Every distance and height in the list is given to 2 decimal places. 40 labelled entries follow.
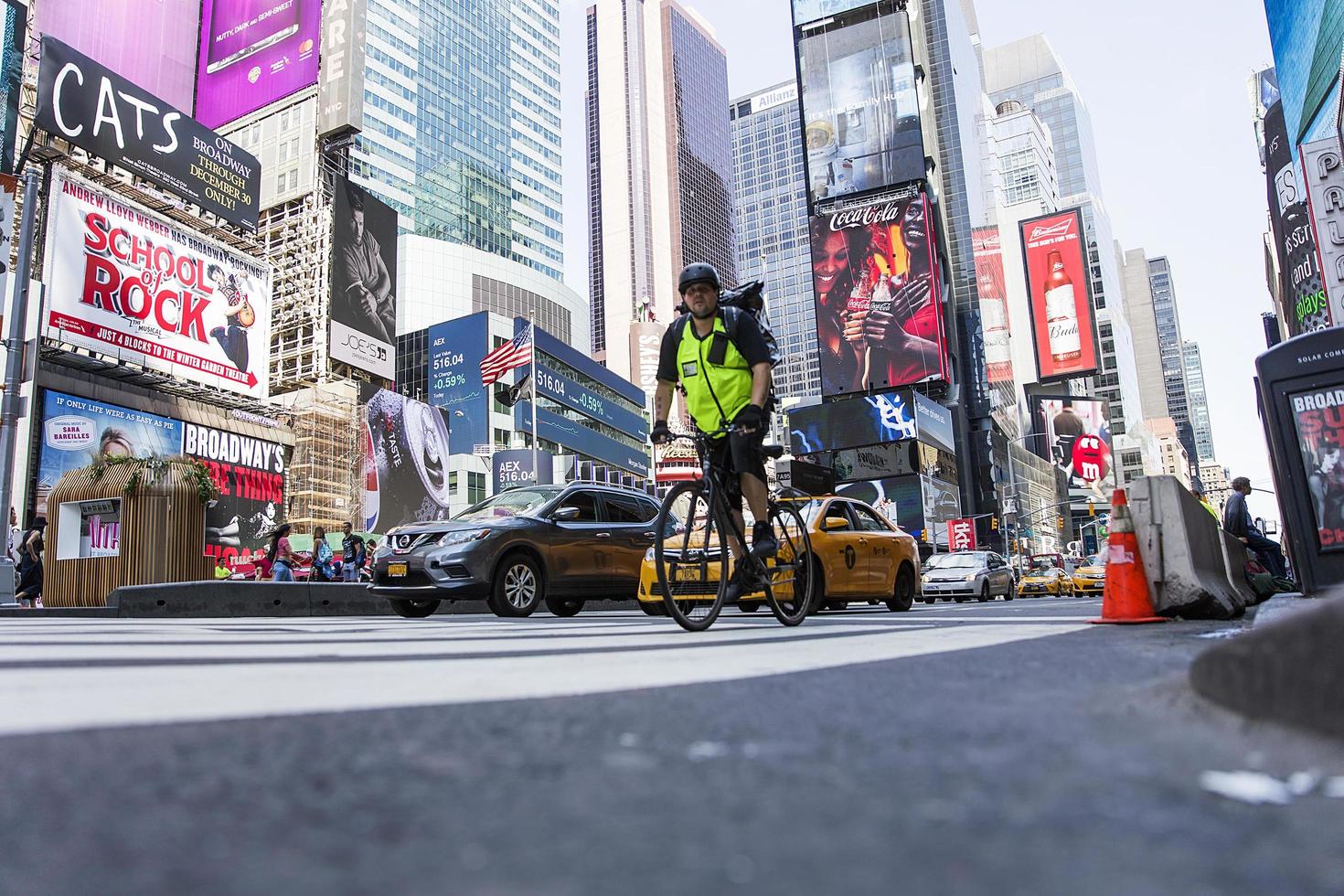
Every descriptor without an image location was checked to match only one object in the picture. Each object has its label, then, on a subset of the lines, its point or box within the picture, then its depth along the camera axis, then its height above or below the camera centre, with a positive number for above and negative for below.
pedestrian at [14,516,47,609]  13.89 +0.64
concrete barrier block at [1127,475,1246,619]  4.79 -0.08
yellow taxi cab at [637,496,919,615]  9.28 +0.02
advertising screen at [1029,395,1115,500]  86.00 +11.16
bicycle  4.60 +0.09
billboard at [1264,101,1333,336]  40.47 +15.22
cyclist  4.59 +1.00
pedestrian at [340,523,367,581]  15.42 +0.55
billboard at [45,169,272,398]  28.69 +11.23
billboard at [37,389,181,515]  28.58 +5.89
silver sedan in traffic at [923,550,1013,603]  21.58 -0.66
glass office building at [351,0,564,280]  87.38 +51.51
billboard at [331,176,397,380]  48.84 +17.78
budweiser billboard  90.88 +27.13
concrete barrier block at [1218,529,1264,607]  6.17 -0.24
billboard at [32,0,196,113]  45.69 +32.06
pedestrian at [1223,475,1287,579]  10.54 +0.18
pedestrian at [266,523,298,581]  13.00 +0.51
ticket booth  11.71 +0.95
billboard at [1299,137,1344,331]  21.83 +8.40
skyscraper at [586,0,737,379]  166.75 +80.23
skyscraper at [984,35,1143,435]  139.75 +70.60
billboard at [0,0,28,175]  32.41 +20.75
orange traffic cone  4.65 -0.20
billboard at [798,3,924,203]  66.38 +35.37
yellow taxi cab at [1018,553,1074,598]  29.02 -1.18
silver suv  8.47 +0.26
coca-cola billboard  61.88 +19.03
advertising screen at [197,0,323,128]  50.44 +32.53
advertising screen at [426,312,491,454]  66.12 +16.23
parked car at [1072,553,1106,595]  24.19 -0.89
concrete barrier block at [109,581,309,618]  9.89 -0.06
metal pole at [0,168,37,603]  13.19 +4.05
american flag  37.78 +9.70
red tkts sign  51.16 +1.00
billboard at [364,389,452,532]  46.00 +6.47
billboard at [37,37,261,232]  30.66 +18.22
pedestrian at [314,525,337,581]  14.36 +0.50
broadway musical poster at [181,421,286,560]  34.25 +4.59
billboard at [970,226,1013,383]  100.56 +30.05
